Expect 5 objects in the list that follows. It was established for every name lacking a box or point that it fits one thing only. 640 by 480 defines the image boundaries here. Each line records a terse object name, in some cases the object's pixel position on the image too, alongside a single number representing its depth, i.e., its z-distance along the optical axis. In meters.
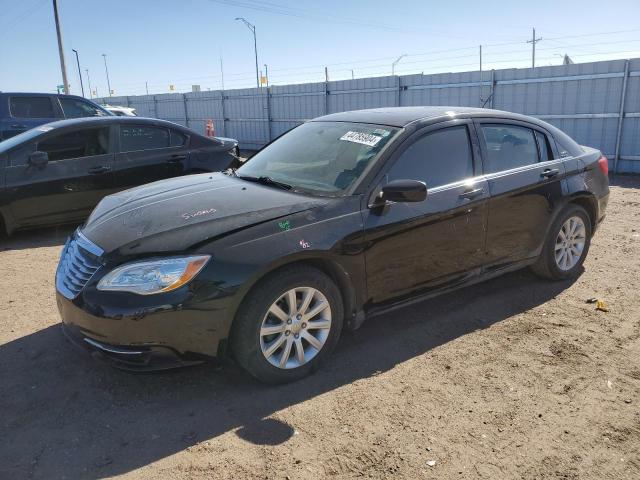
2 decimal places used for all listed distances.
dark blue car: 10.34
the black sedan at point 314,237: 2.92
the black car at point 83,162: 6.31
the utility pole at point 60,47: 25.62
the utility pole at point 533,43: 48.70
